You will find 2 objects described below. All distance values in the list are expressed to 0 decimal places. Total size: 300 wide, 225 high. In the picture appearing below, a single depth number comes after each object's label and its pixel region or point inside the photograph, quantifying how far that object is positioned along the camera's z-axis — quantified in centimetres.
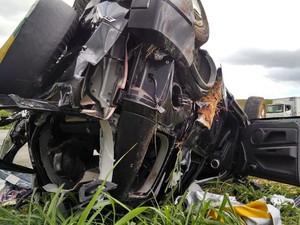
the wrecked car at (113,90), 137
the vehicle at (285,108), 1456
